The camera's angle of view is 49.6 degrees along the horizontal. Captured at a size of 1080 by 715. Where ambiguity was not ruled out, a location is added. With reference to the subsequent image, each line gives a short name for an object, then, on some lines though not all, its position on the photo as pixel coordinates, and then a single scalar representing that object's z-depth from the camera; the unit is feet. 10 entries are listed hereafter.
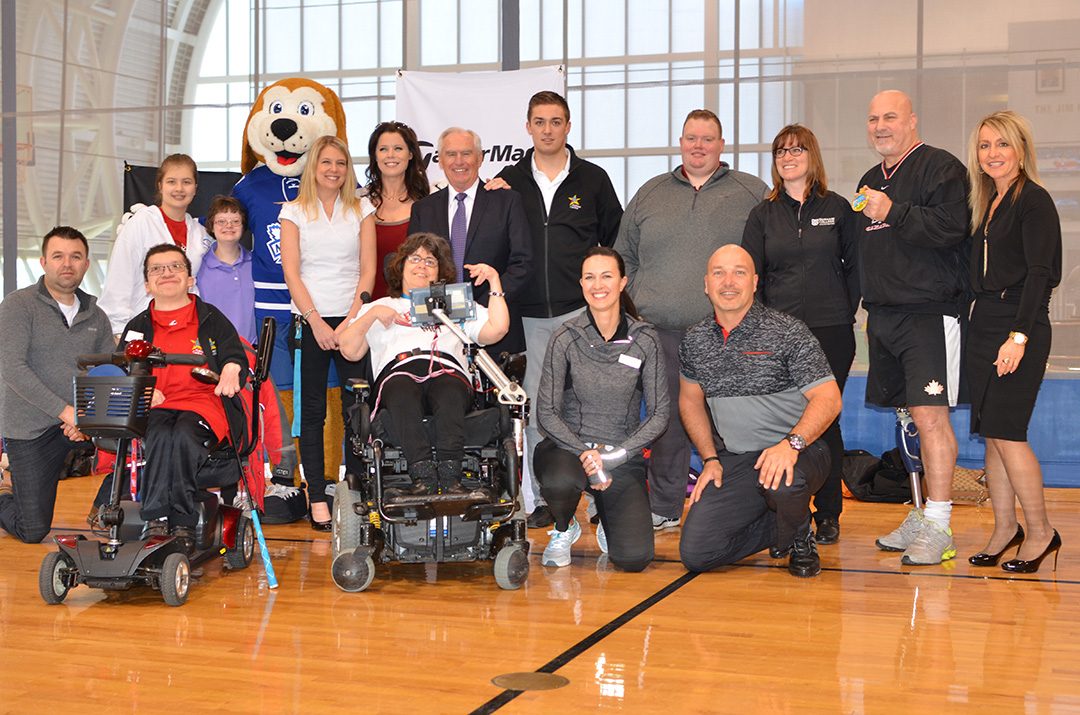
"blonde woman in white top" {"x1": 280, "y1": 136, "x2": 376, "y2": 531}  15.39
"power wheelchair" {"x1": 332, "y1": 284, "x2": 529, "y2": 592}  11.44
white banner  20.33
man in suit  14.71
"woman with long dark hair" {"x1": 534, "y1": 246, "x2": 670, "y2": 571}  12.66
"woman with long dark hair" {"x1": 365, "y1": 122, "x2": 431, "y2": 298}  15.65
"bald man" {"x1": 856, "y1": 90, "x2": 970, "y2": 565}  12.61
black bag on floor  18.15
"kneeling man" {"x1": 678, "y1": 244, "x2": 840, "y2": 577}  12.35
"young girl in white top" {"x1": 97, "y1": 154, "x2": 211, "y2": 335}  16.25
